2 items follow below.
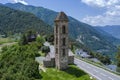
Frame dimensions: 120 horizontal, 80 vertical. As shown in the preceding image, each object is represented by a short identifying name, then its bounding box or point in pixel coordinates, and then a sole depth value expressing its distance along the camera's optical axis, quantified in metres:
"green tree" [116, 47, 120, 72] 34.05
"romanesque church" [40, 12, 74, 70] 26.80
